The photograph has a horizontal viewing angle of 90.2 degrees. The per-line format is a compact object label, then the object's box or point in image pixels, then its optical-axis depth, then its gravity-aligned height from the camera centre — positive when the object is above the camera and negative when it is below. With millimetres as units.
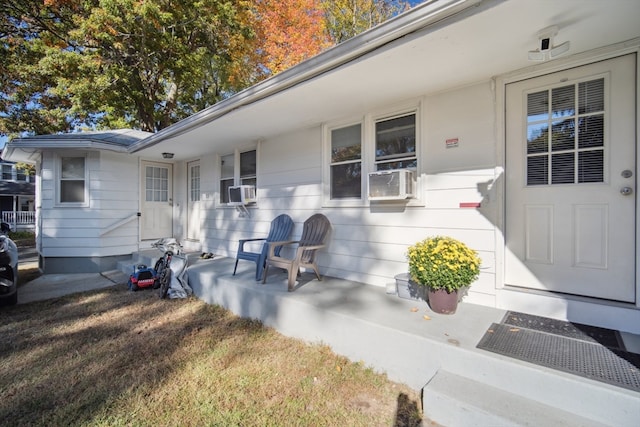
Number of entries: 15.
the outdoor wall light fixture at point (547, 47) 2135 +1172
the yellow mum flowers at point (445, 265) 2605 -437
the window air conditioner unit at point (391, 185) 3283 +294
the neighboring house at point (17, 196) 16312 +922
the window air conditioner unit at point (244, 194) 5258 +301
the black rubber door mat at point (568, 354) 1772 -891
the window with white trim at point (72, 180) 6016 +613
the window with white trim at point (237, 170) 5453 +751
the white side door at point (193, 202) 6769 +219
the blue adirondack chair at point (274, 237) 3934 -344
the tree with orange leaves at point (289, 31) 11102 +6426
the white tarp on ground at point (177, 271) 4371 -817
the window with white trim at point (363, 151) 3510 +733
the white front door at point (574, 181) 2393 +256
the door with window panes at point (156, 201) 6840 +255
